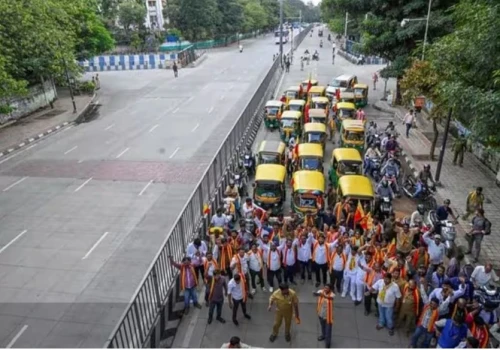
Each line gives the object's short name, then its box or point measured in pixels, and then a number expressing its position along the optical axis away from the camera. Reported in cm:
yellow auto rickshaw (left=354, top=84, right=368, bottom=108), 2921
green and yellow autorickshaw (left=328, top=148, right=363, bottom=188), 1507
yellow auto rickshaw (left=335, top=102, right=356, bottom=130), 2283
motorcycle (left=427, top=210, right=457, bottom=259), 1132
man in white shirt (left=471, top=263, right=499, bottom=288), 868
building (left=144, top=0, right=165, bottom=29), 8225
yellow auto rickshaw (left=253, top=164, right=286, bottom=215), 1369
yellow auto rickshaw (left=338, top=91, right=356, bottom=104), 2639
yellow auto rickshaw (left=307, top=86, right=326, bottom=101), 2748
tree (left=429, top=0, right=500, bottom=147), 898
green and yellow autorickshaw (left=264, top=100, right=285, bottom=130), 2367
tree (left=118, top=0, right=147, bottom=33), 6112
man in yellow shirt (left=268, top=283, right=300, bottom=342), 795
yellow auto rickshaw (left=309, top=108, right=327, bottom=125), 2141
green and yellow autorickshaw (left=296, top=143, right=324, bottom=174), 1559
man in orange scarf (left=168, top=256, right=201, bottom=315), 892
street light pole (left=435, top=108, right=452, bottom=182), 1511
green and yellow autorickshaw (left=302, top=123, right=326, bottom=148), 1870
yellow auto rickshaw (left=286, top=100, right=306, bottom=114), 2419
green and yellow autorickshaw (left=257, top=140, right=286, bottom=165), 1612
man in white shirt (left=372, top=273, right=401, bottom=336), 829
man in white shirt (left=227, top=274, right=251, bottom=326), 857
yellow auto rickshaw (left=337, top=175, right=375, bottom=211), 1255
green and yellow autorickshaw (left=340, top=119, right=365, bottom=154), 1880
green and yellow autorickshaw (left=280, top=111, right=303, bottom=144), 2109
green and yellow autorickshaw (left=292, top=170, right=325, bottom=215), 1295
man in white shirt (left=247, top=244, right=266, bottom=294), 935
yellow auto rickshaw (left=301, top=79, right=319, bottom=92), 3146
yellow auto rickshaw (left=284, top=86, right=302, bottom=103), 2805
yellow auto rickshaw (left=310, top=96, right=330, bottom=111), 2466
